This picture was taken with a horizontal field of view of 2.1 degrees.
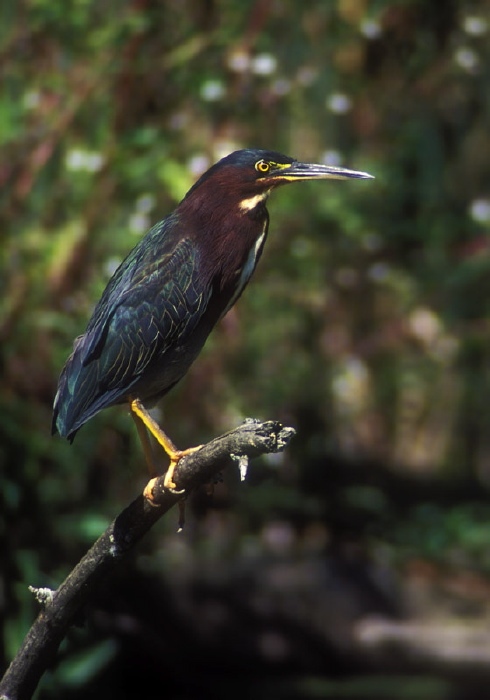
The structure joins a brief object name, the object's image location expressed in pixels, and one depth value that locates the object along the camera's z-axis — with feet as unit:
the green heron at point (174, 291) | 31.87
